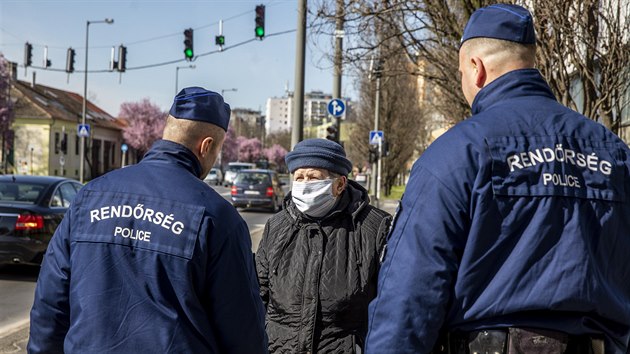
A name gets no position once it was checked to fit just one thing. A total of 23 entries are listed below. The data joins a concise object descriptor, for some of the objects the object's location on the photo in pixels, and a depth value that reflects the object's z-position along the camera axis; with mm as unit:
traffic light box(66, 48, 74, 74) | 29781
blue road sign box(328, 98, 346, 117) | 19125
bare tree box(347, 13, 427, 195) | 42844
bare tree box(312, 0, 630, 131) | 9678
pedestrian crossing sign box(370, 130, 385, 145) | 30219
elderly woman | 3631
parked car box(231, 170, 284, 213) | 28078
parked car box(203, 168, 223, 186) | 60538
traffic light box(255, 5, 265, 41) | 18875
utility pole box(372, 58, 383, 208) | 30453
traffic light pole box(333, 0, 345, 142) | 12609
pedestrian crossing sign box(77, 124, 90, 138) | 37250
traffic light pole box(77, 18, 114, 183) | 41156
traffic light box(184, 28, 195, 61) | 22734
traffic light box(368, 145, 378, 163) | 30684
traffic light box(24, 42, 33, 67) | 28953
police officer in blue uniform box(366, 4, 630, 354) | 2104
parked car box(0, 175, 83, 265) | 10406
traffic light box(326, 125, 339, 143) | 18906
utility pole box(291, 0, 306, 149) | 13277
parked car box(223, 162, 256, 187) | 52781
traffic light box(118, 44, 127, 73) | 28828
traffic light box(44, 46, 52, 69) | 31500
